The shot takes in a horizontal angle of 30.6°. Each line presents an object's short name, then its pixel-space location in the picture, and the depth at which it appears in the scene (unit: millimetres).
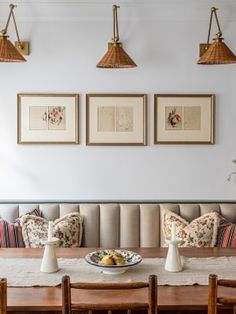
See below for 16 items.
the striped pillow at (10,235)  3154
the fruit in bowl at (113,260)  2156
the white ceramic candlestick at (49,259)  2209
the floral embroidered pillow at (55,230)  3150
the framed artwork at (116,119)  3541
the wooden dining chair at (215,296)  1556
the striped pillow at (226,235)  3068
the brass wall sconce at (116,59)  2984
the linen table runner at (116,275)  2080
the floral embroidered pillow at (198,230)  3094
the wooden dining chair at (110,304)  1532
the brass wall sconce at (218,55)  2852
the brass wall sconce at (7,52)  2625
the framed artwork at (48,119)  3529
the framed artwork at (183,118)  3549
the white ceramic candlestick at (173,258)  2238
